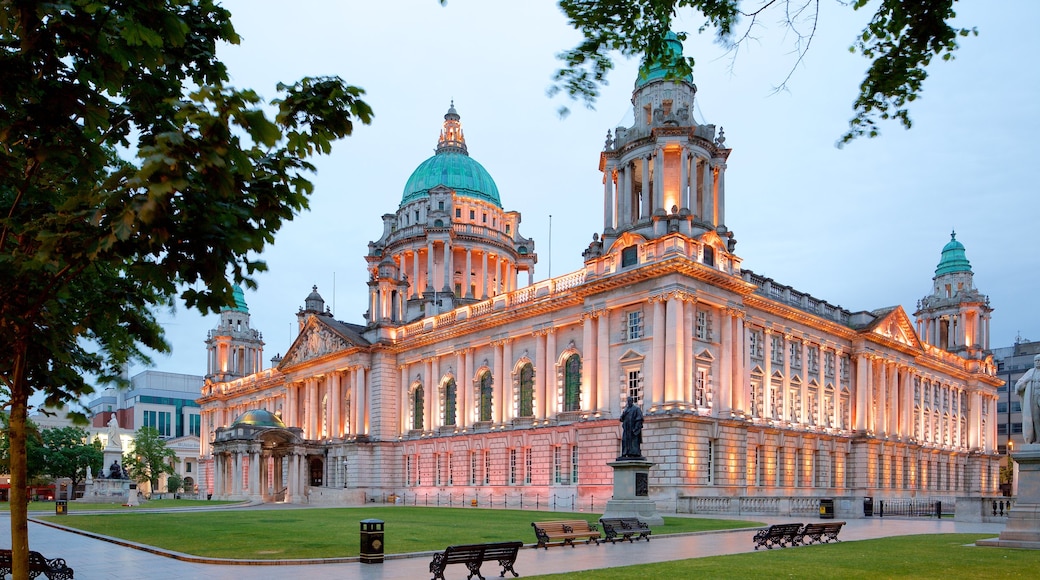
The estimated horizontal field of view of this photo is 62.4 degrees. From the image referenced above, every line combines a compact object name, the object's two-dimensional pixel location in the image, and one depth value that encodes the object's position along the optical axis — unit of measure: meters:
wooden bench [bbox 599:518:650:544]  26.05
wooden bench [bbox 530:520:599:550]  24.05
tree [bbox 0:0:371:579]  6.81
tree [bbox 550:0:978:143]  9.86
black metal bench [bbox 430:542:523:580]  16.70
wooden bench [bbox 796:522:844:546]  25.61
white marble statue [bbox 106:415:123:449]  76.38
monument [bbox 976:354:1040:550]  22.97
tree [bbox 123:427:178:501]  100.75
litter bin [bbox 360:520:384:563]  20.27
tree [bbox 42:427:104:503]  95.62
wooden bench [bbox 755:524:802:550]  24.33
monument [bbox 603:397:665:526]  32.34
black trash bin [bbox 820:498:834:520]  41.59
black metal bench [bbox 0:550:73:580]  15.80
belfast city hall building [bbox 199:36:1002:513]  50.47
